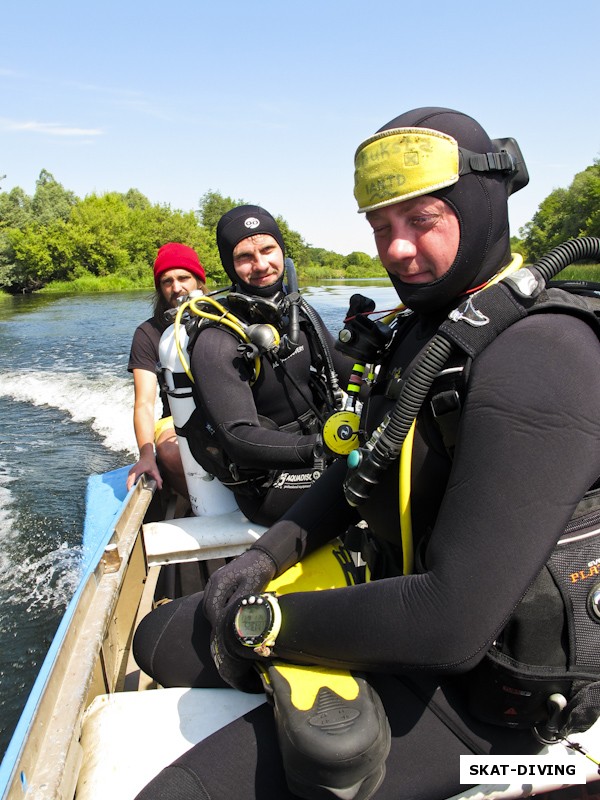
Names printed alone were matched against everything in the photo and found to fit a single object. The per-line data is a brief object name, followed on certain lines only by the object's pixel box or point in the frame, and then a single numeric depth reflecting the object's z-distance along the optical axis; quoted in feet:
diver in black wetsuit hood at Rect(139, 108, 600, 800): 3.39
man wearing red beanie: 12.76
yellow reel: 5.75
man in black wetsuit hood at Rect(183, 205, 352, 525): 8.33
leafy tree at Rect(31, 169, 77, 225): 184.44
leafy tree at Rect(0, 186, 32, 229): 174.91
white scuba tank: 9.87
